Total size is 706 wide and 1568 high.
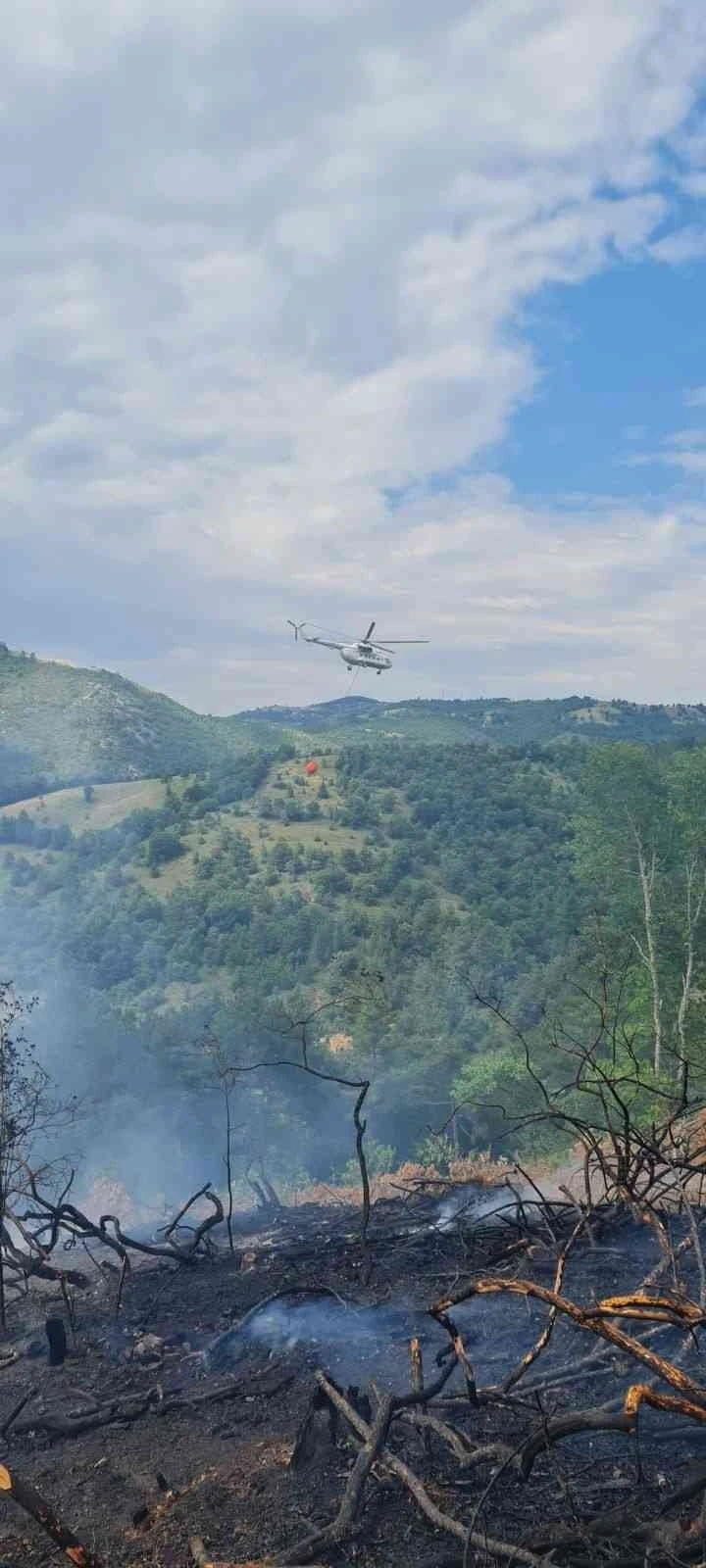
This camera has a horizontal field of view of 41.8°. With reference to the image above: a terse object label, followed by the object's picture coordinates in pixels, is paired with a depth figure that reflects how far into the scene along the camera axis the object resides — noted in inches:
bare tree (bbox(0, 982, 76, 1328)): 403.2
